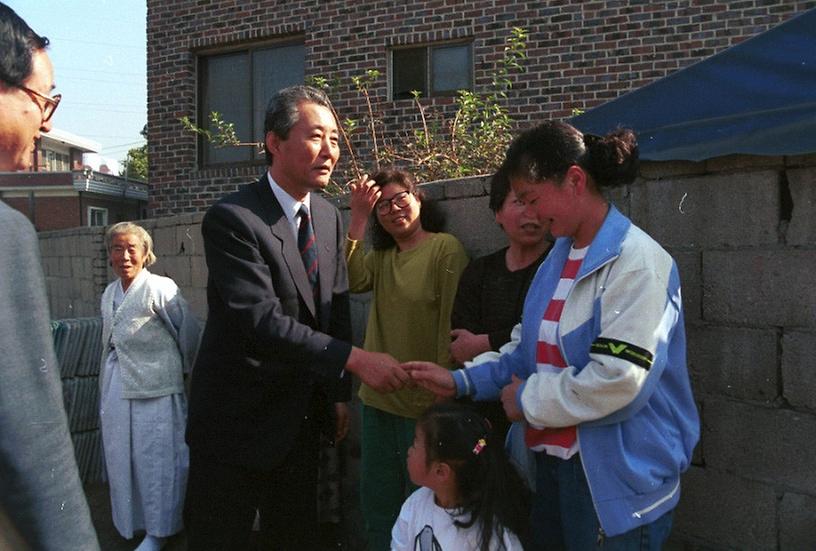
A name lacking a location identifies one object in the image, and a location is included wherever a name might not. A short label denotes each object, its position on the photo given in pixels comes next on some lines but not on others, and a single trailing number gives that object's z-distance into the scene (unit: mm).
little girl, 2576
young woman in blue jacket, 2010
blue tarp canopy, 2465
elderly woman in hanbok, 4902
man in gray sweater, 1219
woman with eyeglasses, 3434
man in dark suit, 2781
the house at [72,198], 23078
